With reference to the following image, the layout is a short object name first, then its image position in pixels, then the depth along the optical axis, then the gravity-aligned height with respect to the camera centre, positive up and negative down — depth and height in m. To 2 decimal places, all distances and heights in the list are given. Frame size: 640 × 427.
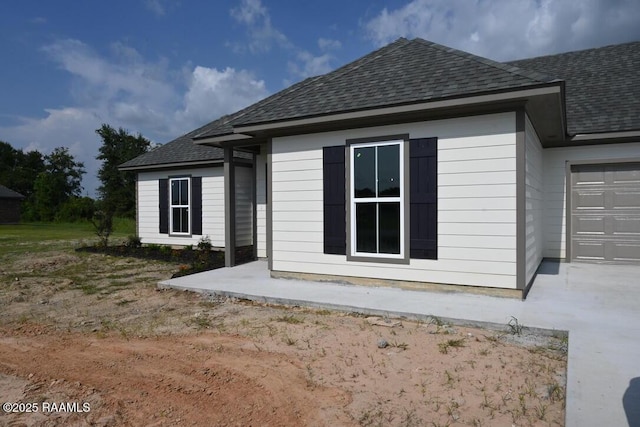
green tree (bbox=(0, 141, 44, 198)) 46.31 +4.91
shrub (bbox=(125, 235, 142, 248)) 12.96 -1.06
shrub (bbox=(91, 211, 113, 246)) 13.55 -0.55
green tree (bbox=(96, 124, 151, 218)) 32.88 +3.79
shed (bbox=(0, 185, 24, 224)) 33.97 +0.25
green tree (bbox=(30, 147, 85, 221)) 38.53 +2.51
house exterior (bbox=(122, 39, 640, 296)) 5.68 +0.57
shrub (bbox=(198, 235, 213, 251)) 11.72 -1.04
